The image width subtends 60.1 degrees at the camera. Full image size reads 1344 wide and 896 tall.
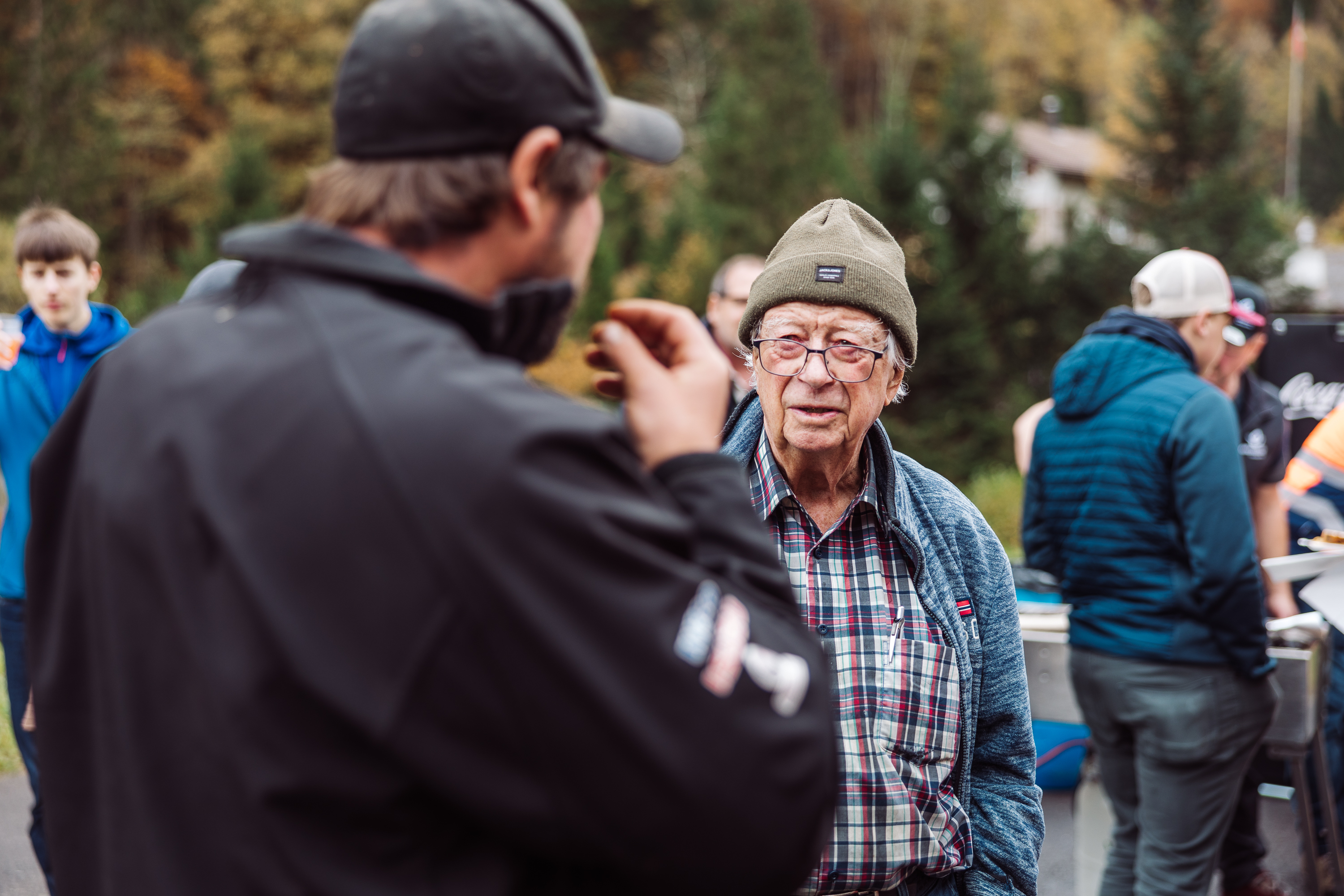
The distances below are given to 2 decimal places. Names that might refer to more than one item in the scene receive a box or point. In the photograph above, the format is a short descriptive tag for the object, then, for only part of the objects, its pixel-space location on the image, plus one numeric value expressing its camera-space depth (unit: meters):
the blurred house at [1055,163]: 50.09
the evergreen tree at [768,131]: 30.89
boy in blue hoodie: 3.90
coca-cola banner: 6.54
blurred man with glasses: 5.16
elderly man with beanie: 2.00
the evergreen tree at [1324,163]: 56.78
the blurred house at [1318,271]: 22.56
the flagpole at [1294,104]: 45.06
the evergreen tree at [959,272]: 21.42
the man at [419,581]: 0.90
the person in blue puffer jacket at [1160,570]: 3.55
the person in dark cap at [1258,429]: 4.88
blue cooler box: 5.32
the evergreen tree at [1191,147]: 22.72
